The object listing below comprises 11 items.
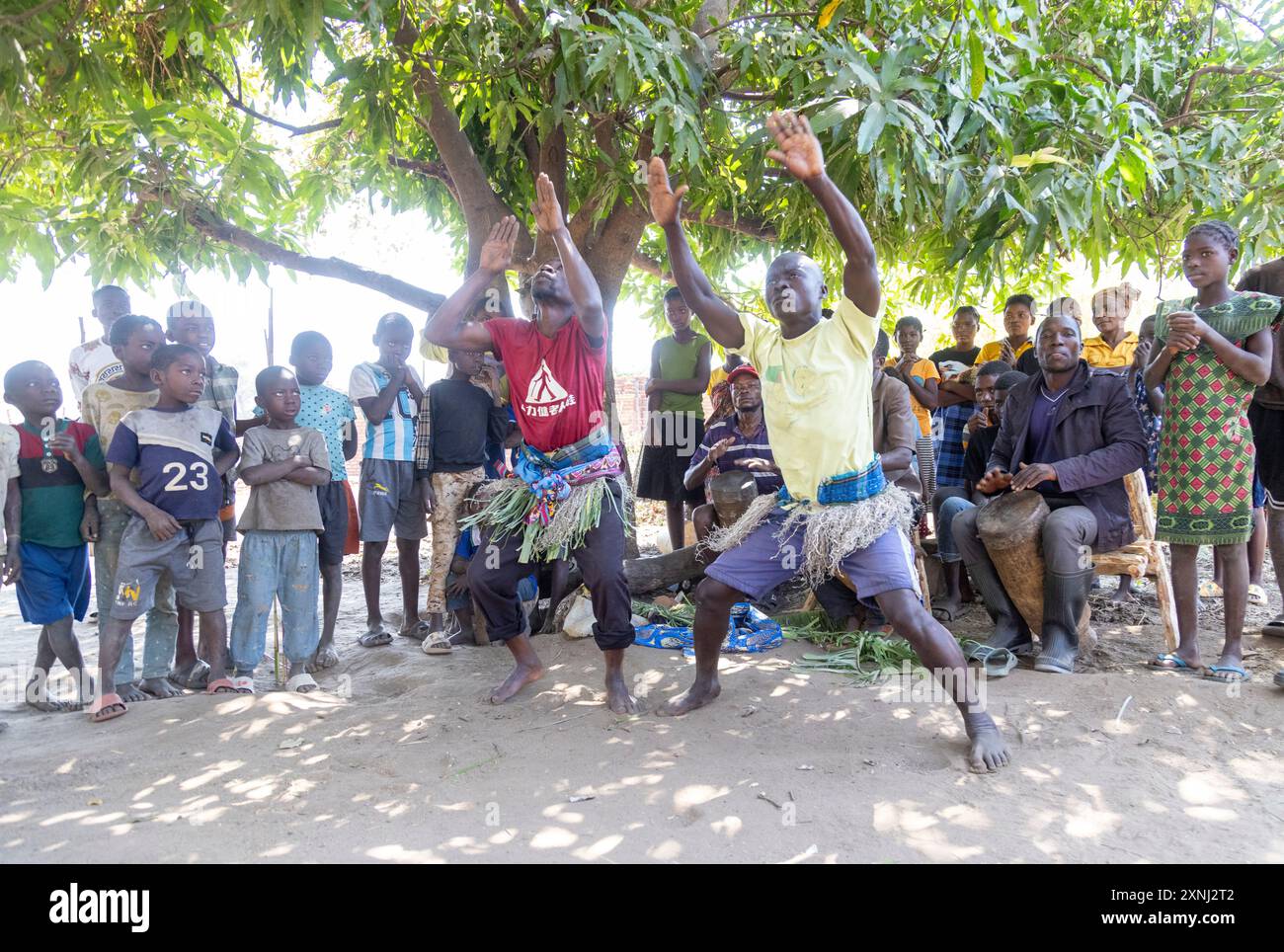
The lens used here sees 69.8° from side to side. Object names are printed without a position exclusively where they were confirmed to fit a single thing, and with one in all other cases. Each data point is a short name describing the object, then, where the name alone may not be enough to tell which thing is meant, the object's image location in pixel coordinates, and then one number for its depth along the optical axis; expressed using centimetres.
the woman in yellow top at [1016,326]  632
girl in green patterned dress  407
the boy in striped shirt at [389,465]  530
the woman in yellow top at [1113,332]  530
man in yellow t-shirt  336
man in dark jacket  436
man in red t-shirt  397
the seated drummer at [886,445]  516
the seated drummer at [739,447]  541
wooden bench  450
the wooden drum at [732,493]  539
